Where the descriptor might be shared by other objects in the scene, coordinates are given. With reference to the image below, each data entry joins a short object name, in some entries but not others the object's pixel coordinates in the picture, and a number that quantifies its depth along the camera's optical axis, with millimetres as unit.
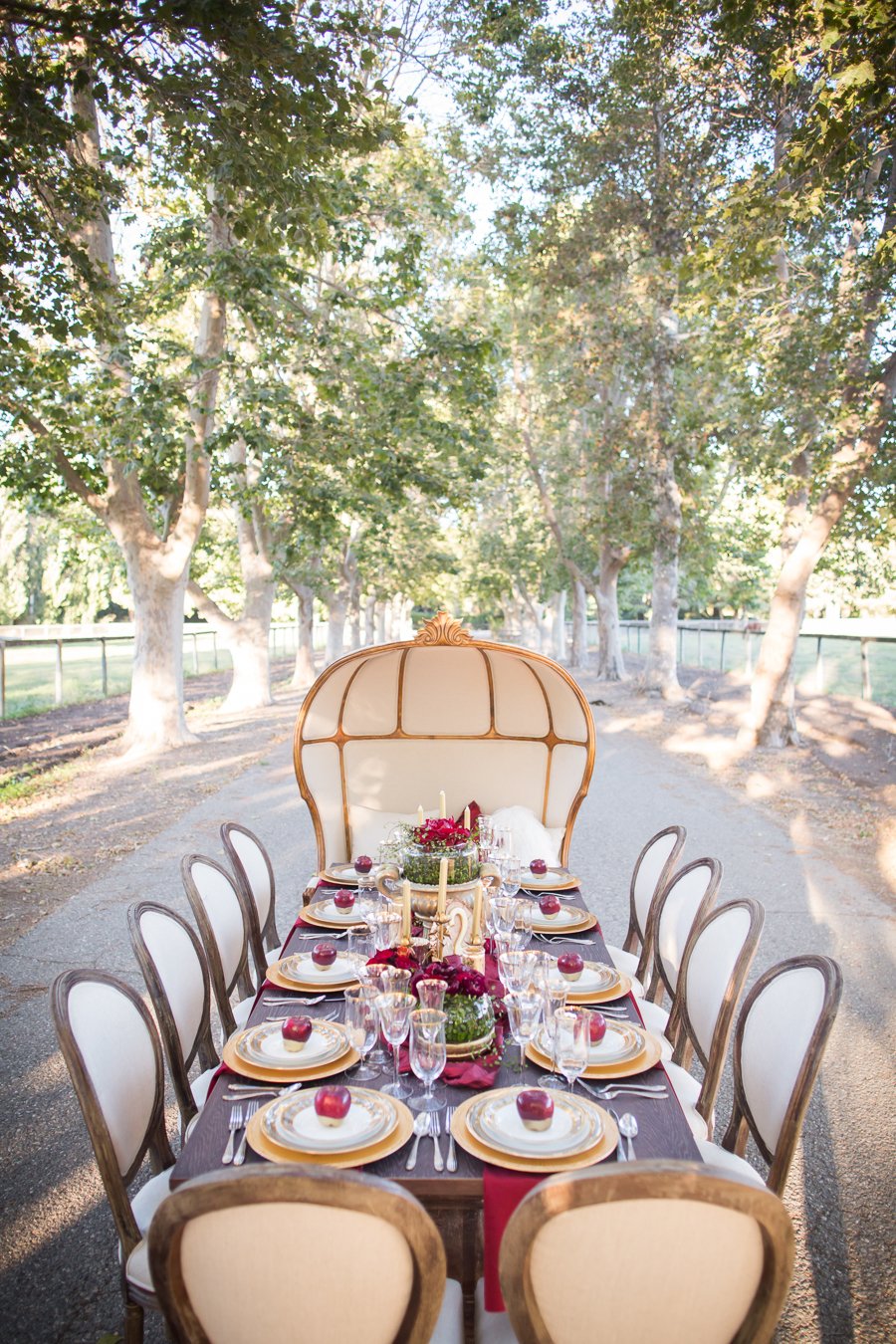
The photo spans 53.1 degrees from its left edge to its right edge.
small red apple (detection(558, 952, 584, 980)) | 3557
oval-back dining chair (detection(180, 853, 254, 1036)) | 3951
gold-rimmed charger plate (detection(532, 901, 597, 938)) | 4312
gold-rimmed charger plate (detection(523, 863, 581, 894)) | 5027
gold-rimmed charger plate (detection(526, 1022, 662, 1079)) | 2908
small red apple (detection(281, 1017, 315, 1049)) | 3016
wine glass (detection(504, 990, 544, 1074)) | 2898
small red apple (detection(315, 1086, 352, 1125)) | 2521
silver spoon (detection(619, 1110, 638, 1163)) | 2557
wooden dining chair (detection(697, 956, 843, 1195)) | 2641
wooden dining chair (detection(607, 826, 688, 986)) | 4605
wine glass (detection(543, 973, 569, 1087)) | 2863
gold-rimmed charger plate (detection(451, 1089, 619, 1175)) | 2375
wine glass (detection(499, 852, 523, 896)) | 4781
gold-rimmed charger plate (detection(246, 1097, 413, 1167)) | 2400
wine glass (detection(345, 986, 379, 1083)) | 2842
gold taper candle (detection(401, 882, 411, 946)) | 3773
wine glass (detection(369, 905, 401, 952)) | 3619
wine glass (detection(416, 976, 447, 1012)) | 2840
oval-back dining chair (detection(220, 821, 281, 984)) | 4629
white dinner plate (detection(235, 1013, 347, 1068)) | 2977
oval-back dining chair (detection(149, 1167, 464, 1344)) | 1744
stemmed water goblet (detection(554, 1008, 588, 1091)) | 2697
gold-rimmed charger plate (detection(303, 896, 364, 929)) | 4406
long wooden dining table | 2346
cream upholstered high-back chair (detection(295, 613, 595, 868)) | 6777
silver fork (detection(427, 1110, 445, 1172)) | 2410
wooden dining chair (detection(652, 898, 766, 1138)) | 3279
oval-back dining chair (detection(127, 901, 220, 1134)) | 3254
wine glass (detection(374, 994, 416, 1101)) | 2836
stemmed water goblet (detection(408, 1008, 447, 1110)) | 2609
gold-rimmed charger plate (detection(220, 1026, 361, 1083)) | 2887
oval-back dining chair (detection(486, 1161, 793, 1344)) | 1744
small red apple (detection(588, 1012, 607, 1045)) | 3053
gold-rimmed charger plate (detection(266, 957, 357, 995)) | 3609
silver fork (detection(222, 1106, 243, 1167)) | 2432
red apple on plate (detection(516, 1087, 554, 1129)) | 2498
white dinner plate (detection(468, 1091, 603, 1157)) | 2449
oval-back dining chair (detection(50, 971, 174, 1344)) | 2555
